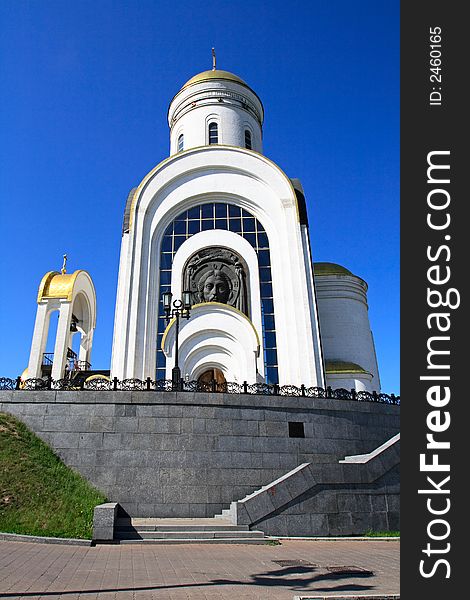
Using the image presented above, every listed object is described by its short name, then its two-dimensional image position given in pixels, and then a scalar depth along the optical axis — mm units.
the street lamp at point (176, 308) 14953
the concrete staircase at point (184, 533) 10414
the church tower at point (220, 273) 19875
